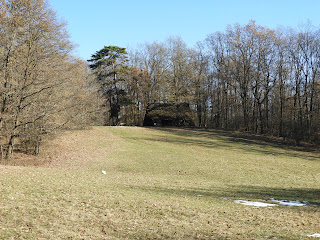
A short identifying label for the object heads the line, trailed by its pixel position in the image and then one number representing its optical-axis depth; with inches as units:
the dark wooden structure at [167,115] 1897.1
